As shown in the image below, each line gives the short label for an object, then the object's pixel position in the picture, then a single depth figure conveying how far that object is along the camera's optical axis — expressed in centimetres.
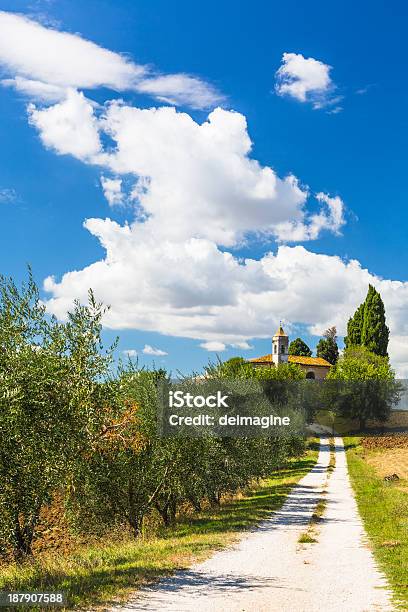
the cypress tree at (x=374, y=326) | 12875
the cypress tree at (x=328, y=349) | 17250
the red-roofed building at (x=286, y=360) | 15262
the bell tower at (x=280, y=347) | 15749
